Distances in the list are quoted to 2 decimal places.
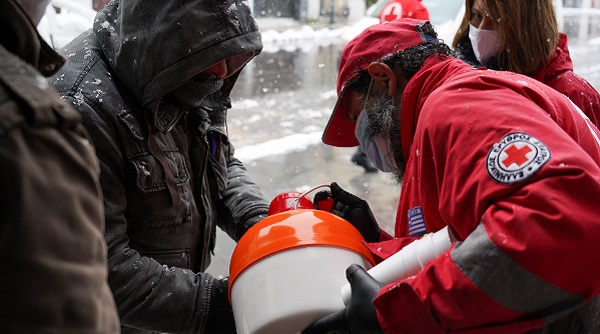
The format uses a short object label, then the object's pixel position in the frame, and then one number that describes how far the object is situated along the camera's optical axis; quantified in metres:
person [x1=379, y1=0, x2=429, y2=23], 6.03
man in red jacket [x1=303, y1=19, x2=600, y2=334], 1.21
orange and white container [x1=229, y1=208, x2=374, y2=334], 1.53
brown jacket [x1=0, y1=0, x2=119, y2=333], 0.75
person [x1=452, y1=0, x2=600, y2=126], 2.76
